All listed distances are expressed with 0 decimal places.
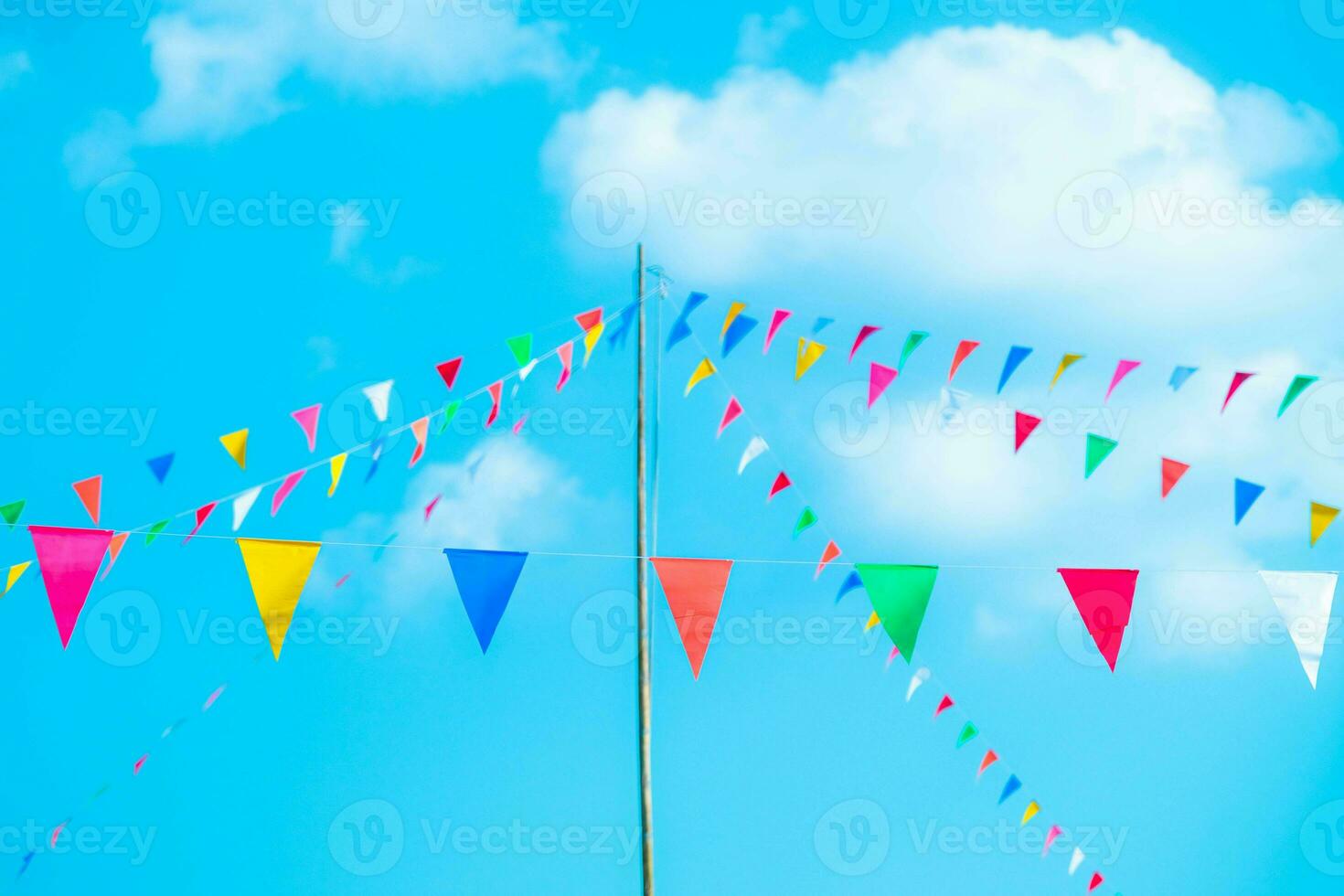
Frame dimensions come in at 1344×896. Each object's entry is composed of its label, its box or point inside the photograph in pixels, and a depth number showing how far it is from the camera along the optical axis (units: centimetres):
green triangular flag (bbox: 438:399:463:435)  958
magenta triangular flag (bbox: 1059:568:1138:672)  837
